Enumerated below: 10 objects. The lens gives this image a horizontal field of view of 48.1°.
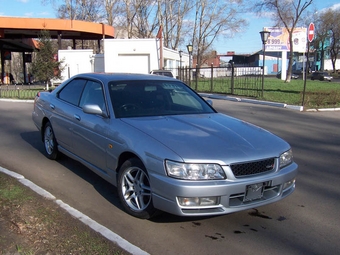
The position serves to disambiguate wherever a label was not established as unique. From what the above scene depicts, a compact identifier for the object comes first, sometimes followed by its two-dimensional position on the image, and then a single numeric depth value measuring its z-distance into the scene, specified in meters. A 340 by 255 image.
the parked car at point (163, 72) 20.77
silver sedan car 3.72
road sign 15.45
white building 30.77
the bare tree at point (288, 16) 32.78
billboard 42.66
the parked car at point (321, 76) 51.29
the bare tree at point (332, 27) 63.84
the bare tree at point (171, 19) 43.97
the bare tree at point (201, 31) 45.06
